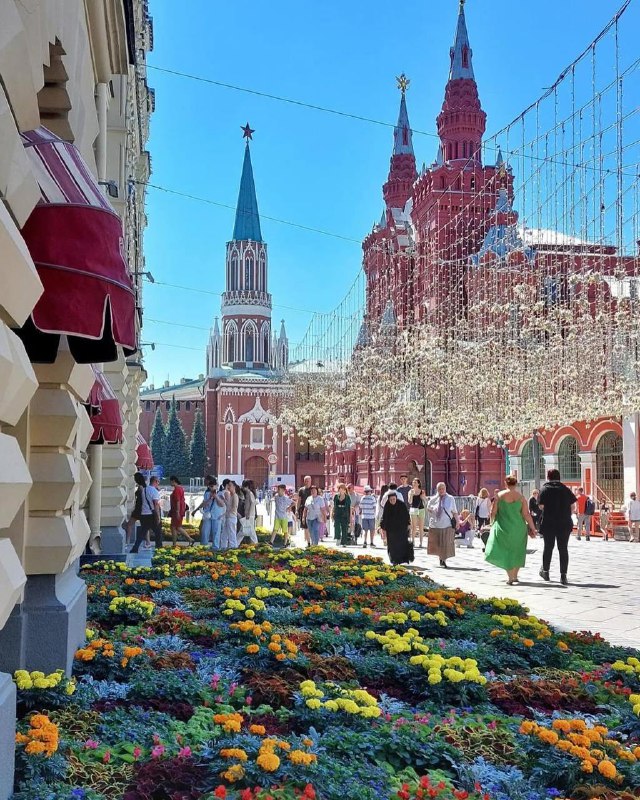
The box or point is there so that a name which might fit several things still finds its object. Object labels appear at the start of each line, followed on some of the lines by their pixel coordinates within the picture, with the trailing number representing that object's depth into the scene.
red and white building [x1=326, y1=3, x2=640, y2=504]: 35.47
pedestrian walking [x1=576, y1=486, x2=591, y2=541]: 28.88
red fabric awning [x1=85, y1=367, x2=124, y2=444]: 9.89
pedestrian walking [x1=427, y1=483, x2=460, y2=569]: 17.28
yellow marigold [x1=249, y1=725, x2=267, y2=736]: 4.56
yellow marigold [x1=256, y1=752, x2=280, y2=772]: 4.02
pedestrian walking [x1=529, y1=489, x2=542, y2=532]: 22.37
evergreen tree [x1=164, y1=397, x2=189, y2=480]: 93.94
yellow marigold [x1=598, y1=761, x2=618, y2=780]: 4.25
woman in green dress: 13.95
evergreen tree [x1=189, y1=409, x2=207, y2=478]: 94.31
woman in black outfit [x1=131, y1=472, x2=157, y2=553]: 19.91
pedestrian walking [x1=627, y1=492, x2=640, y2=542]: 27.78
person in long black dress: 16.55
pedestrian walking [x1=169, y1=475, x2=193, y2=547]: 22.05
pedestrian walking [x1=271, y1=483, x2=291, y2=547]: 21.92
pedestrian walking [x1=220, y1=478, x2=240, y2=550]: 20.33
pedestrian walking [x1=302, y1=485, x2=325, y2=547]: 21.11
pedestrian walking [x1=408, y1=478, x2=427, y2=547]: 23.20
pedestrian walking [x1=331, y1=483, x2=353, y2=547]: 23.55
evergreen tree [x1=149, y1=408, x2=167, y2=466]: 96.44
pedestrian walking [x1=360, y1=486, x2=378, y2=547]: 24.11
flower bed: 4.11
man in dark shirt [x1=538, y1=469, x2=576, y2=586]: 14.45
